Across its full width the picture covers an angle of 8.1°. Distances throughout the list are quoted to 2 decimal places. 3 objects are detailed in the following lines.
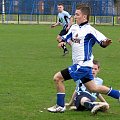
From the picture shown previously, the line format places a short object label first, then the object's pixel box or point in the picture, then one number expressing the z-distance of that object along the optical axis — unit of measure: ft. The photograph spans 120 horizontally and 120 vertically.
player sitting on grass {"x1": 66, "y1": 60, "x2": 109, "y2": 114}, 50.42
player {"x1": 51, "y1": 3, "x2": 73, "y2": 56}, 126.96
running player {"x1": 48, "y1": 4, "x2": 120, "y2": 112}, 49.55
